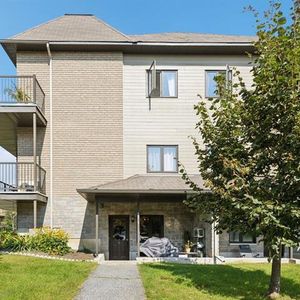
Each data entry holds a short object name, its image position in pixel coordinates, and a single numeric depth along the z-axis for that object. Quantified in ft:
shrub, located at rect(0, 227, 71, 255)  43.97
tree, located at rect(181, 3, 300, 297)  22.50
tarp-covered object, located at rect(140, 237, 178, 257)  46.56
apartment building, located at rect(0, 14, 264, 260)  51.21
